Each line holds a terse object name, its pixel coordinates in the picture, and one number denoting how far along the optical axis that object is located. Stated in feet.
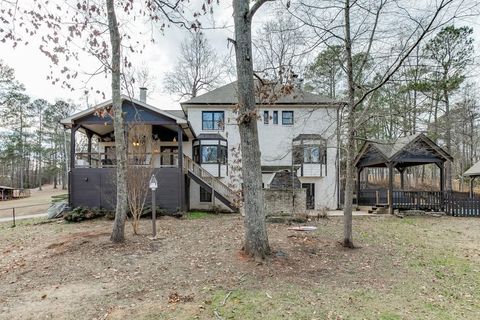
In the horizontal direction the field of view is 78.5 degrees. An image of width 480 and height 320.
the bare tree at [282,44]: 24.25
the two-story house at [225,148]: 54.84
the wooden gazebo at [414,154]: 53.31
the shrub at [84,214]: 42.85
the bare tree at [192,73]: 95.20
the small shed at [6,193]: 112.78
